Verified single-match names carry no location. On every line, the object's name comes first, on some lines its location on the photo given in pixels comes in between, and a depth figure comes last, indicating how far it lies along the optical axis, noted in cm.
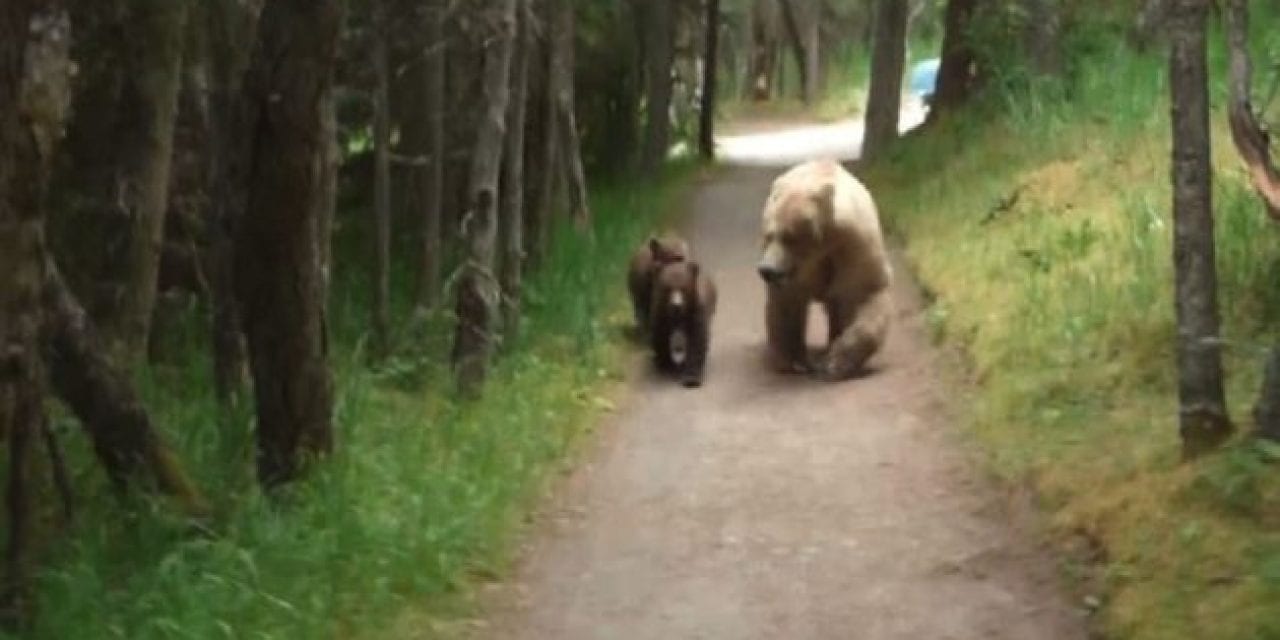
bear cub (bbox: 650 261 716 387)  1351
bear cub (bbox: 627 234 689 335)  1435
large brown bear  1329
